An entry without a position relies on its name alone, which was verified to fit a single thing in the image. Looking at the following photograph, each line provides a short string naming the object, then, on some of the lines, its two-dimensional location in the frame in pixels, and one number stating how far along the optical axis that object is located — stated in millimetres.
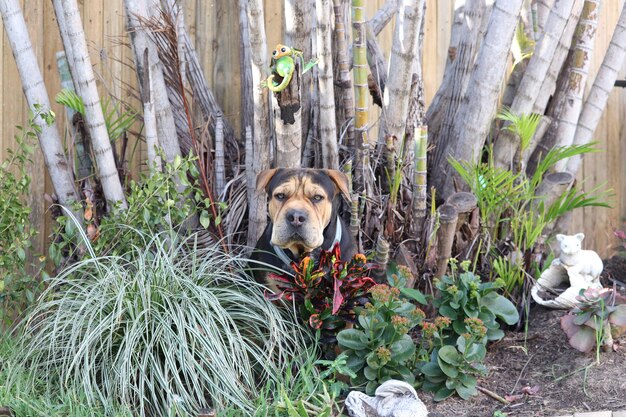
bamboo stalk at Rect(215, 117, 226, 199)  4906
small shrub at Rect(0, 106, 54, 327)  4301
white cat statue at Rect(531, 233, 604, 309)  4336
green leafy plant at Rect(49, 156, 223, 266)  4285
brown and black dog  3773
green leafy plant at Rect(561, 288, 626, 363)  3785
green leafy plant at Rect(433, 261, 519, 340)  3896
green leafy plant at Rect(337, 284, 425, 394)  3623
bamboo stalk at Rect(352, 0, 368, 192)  4367
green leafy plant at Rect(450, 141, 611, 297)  4582
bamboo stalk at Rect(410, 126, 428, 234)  4390
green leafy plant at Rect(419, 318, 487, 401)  3633
